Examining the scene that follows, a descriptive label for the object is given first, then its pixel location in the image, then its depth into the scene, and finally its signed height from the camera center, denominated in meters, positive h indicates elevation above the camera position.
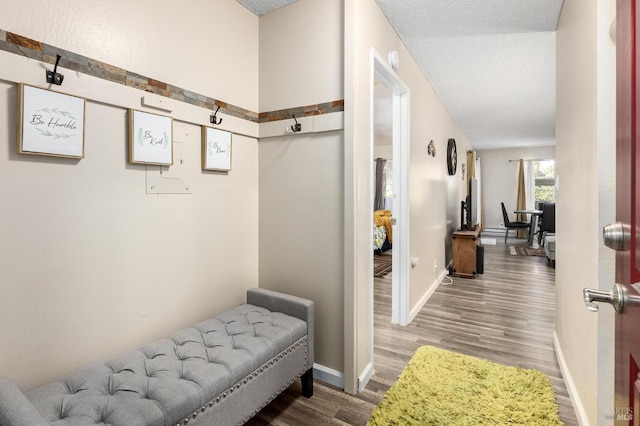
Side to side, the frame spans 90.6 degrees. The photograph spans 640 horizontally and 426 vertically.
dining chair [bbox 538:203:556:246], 6.43 -0.14
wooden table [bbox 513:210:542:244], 7.22 -0.34
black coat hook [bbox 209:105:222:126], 1.85 +0.55
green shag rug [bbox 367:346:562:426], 1.62 -1.05
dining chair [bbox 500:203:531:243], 7.65 -0.29
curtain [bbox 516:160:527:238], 8.68 +0.48
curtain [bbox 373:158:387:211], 7.87 +0.63
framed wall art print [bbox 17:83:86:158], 1.14 +0.34
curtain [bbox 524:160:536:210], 8.81 +0.79
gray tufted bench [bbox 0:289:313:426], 1.00 -0.63
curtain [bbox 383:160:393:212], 7.90 +0.77
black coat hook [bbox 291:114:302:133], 2.00 +0.54
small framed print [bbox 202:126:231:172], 1.81 +0.37
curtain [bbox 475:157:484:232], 9.06 +0.71
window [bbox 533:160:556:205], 8.72 +0.90
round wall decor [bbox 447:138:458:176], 4.81 +0.87
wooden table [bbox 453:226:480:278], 4.42 -0.59
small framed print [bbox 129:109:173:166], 1.47 +0.36
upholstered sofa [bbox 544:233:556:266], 5.02 -0.58
